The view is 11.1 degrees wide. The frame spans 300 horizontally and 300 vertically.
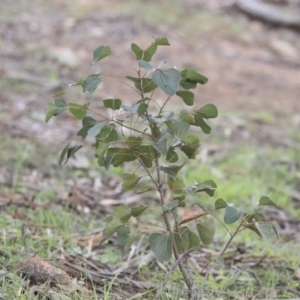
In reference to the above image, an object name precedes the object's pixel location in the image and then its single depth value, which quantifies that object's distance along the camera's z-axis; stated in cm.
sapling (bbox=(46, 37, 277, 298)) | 308
